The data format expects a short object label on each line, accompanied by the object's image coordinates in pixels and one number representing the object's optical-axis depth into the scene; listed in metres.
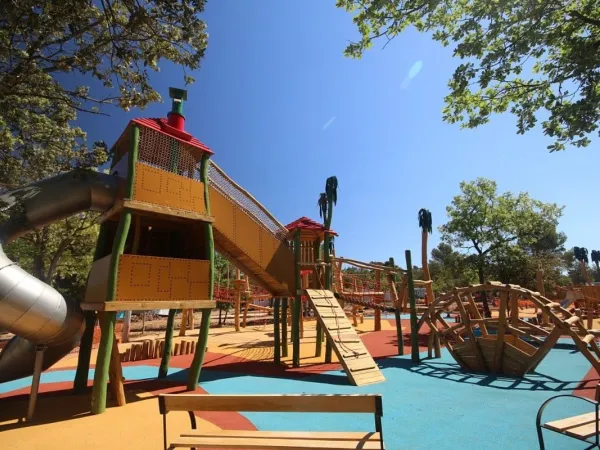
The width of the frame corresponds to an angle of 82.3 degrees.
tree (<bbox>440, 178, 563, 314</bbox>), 27.94
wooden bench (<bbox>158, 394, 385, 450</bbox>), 3.59
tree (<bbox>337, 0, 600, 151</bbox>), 6.29
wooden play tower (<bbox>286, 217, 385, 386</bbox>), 9.85
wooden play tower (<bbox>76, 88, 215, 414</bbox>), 7.75
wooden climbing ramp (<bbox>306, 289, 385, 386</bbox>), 9.62
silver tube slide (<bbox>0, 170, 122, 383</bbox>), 6.38
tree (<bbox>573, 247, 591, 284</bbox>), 42.30
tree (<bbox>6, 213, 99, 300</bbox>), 19.33
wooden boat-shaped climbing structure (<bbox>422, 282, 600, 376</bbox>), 8.69
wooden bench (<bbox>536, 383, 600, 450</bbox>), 4.30
